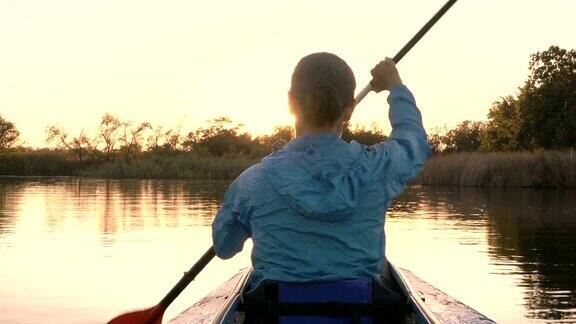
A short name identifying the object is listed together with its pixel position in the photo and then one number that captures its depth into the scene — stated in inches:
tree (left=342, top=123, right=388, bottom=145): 1610.5
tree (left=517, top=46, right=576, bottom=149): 1457.9
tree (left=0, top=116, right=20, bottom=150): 2207.2
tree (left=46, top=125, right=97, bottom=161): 2108.8
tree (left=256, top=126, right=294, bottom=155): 1746.6
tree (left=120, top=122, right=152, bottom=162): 2140.7
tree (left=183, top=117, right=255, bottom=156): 2174.0
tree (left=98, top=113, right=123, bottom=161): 2132.1
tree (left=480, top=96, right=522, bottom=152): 1567.4
